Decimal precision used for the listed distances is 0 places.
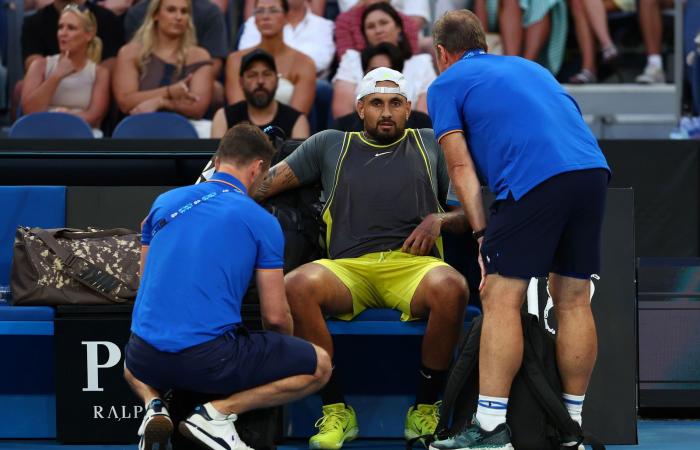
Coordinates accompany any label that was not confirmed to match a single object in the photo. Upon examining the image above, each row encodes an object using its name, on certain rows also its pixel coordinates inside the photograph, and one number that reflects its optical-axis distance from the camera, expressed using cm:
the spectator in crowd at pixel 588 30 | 1811
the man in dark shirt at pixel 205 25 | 1706
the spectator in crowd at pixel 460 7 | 1794
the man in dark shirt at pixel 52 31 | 1687
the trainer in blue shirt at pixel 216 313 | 794
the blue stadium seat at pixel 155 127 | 1470
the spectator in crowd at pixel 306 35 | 1706
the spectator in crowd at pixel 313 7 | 1775
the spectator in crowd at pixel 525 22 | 1791
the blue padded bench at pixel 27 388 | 985
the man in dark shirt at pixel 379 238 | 931
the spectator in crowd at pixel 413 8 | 1761
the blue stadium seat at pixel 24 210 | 1037
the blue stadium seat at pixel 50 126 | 1477
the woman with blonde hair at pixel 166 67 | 1583
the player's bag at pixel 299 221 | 1014
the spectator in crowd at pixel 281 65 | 1581
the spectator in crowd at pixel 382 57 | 1534
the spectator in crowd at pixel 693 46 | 1592
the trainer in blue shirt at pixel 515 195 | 835
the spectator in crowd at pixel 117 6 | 1747
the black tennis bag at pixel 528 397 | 852
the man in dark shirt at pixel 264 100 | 1447
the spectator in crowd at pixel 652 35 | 1834
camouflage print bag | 956
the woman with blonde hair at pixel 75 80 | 1614
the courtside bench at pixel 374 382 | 984
